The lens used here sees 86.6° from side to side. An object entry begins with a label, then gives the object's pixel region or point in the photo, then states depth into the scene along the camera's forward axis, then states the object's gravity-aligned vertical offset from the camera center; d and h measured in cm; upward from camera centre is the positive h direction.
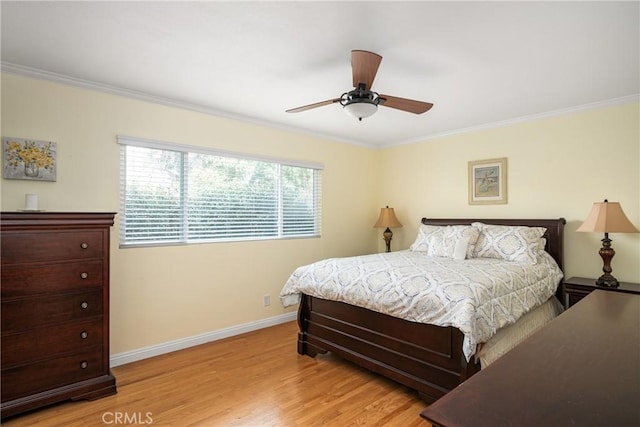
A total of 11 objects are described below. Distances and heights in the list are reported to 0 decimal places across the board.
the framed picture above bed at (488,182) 404 +39
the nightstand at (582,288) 298 -66
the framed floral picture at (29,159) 250 +39
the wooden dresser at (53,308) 216 -67
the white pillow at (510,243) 334 -31
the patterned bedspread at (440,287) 218 -57
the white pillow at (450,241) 357 -32
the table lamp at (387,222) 487 -14
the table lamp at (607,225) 301 -11
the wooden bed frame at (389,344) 222 -100
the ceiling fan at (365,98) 204 +81
